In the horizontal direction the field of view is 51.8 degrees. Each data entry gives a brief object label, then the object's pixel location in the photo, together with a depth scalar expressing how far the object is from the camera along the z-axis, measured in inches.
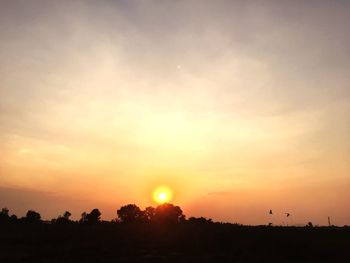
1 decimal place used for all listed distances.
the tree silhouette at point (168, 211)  4178.2
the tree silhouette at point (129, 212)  4331.0
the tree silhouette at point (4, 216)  2934.5
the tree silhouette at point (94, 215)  4212.1
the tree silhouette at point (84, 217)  4200.3
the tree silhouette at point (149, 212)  4275.6
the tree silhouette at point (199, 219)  3702.3
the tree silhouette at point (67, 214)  4498.5
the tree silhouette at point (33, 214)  4274.1
